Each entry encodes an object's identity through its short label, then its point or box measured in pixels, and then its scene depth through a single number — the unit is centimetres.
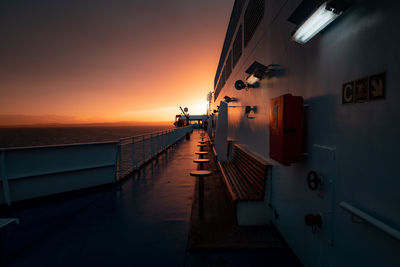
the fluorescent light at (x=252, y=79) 383
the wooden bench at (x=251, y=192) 323
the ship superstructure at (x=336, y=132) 127
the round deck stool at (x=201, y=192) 356
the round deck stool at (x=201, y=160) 490
